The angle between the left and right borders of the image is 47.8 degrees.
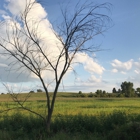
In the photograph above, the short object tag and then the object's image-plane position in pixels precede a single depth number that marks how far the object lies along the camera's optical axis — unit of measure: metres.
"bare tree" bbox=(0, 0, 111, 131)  5.51
